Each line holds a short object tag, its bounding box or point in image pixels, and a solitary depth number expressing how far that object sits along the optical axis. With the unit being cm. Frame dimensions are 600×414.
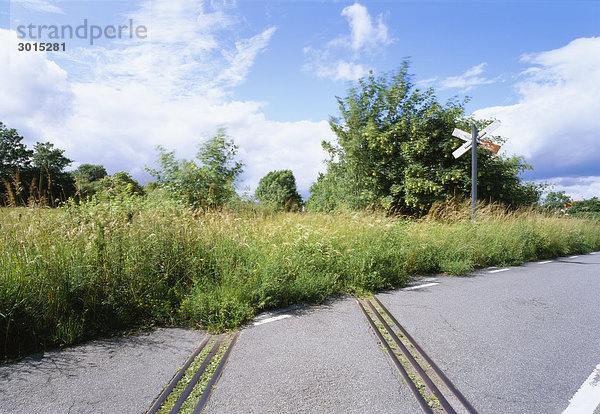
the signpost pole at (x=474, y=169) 1034
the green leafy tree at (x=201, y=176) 974
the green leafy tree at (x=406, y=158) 1470
